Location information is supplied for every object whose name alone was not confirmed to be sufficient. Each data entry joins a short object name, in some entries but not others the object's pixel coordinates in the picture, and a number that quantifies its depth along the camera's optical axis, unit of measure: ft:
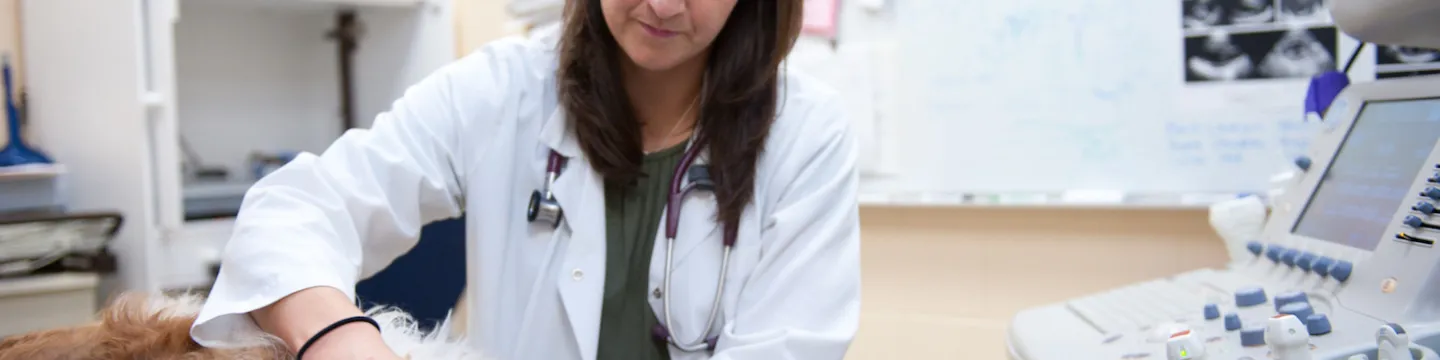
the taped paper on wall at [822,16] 6.50
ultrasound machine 2.45
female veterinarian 3.41
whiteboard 5.33
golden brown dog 2.30
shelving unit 5.57
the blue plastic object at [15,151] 5.59
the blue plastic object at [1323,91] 3.82
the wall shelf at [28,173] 5.41
